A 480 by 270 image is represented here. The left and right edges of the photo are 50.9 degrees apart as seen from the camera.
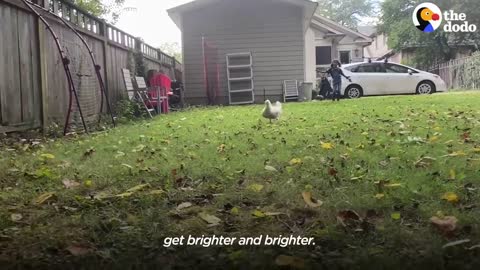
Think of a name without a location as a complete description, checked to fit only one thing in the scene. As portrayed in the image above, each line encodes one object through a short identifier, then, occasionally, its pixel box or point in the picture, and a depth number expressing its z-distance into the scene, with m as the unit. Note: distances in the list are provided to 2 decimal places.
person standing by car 12.23
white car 13.43
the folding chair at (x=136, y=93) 9.90
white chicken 7.06
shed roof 14.07
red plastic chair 10.78
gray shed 14.77
